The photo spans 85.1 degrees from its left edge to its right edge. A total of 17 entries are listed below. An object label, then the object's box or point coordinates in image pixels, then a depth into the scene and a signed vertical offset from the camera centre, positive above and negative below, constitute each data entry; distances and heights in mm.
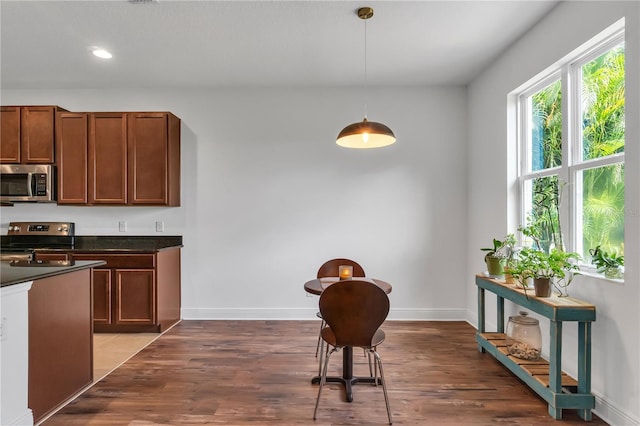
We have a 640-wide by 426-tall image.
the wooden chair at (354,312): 1991 -563
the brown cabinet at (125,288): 3584 -750
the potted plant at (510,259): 2686 -358
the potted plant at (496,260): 2940 -386
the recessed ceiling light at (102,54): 3224 +1523
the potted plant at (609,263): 2057 -290
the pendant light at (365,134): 2441 +583
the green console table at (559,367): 2055 -940
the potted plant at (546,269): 2240 -362
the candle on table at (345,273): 2567 -429
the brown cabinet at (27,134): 3811 +892
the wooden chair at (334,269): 3008 -475
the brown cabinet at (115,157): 3805 +636
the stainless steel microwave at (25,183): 3799 +356
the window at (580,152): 2148 +451
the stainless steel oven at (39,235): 4055 -232
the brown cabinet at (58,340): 1980 -773
